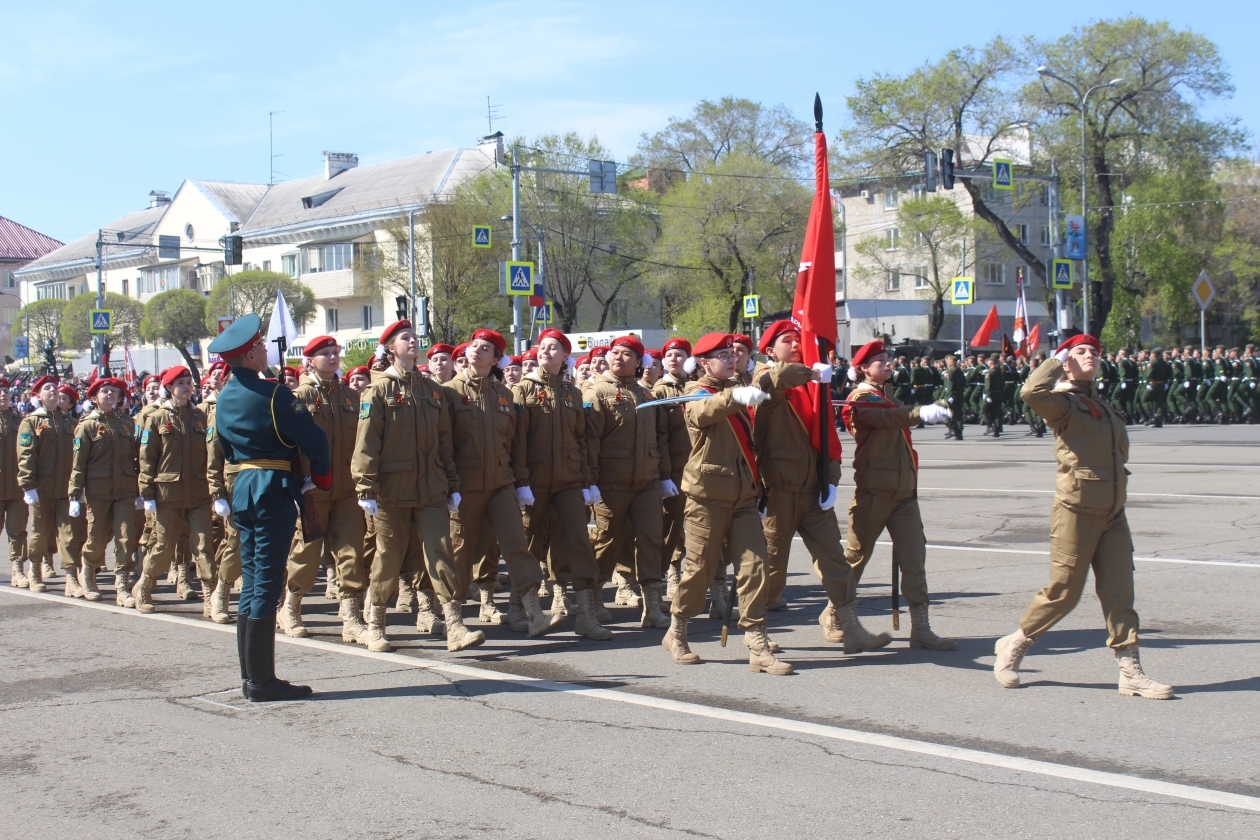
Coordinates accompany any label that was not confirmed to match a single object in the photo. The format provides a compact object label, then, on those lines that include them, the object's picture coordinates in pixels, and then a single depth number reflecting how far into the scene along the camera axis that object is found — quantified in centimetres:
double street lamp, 3291
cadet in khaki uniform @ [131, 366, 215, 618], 1038
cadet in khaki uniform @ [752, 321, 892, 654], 775
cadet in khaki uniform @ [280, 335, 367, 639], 878
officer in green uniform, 708
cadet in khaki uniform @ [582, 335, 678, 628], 887
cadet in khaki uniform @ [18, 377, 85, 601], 1188
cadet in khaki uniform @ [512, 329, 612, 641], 870
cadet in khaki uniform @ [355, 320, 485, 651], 818
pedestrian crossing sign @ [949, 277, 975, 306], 3881
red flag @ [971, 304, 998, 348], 3804
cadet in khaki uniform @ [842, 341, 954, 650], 778
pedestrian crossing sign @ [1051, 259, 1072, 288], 3228
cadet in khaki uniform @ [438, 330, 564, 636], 852
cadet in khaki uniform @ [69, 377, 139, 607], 1122
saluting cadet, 660
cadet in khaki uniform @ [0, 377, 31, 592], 1252
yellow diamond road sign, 3278
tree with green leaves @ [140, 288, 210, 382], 7156
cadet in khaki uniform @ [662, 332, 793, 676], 738
